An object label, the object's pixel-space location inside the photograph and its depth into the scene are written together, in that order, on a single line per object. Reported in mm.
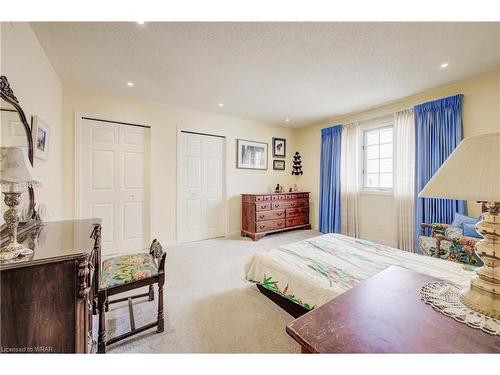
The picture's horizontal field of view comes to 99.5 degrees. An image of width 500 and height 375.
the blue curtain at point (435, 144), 2863
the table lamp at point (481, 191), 672
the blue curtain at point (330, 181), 4297
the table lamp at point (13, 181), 955
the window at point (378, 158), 3732
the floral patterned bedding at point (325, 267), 1481
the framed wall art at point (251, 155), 4471
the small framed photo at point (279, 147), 5004
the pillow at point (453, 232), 2363
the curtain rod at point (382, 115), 3439
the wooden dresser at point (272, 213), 4148
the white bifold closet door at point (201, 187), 3893
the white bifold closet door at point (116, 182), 3111
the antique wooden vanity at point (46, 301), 908
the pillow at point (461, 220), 2467
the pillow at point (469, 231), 2247
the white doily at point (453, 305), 676
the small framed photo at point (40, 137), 1881
